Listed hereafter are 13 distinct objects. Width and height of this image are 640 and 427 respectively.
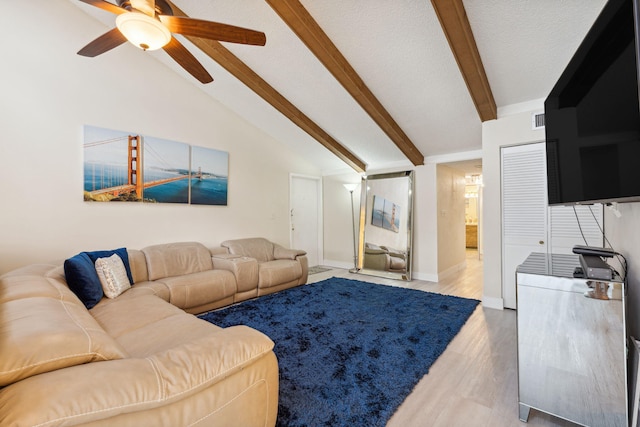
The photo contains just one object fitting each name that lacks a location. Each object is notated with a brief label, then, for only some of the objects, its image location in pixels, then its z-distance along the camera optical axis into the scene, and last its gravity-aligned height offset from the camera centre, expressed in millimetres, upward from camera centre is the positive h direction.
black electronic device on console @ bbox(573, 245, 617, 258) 1589 -219
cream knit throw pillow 2467 -537
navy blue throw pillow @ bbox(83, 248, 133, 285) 2683 -374
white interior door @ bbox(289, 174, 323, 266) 5715 +35
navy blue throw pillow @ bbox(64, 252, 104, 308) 2164 -501
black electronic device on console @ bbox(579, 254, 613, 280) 1338 -271
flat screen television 1062 +480
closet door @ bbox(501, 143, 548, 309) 3180 +95
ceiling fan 1677 +1276
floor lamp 5531 -382
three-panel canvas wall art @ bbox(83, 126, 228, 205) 3213 +627
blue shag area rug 1657 -1111
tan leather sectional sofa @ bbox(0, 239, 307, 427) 736 -502
